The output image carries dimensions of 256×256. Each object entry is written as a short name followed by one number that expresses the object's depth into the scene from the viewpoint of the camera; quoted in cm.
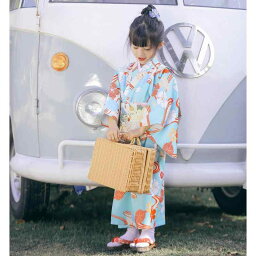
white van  396
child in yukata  370
